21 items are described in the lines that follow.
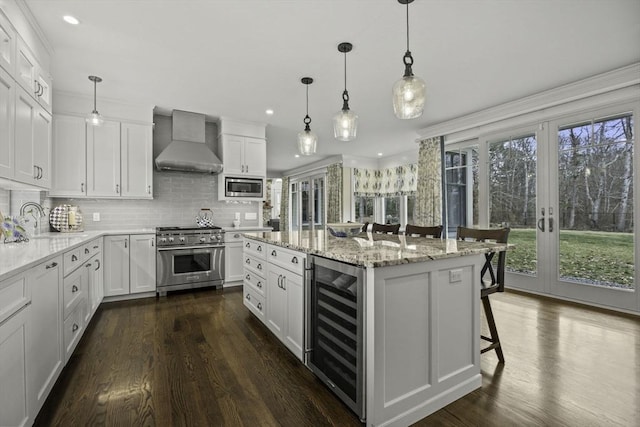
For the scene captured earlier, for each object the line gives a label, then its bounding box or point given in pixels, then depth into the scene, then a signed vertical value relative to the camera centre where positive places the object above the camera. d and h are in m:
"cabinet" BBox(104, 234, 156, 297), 3.74 -0.64
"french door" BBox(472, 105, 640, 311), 3.36 +0.12
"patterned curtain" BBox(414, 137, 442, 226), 5.27 +0.52
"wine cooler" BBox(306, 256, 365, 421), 1.55 -0.67
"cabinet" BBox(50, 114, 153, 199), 3.71 +0.71
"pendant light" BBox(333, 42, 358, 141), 2.41 +0.72
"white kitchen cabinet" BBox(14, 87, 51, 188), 2.16 +0.58
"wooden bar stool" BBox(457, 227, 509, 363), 2.14 -0.51
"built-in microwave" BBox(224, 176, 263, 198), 4.67 +0.43
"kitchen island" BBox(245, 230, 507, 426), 1.48 -0.60
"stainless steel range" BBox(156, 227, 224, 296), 4.02 -0.61
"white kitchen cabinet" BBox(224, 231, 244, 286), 4.46 -0.65
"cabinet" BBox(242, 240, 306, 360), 2.11 -0.65
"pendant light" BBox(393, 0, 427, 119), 1.86 +0.74
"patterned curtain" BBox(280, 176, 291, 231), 10.54 +0.34
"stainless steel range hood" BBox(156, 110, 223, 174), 4.18 +0.91
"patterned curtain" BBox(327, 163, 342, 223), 7.64 +0.55
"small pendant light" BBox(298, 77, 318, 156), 2.87 +0.69
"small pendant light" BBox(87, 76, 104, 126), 3.18 +1.22
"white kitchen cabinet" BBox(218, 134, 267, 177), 4.68 +0.93
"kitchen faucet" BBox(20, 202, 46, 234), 3.04 +0.03
